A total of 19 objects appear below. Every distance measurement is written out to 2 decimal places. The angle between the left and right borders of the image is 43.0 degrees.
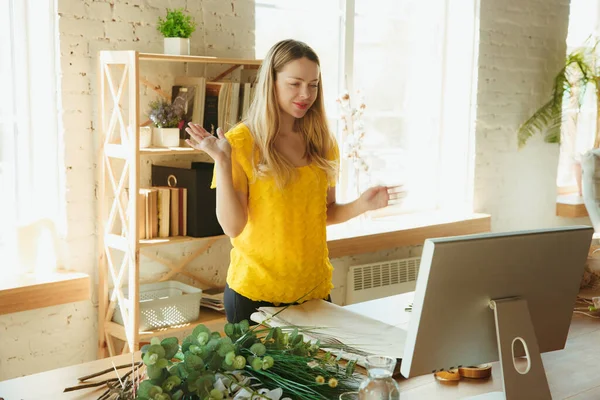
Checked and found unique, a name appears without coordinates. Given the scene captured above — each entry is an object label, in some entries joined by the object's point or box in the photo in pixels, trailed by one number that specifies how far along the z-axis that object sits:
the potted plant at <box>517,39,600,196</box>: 5.15
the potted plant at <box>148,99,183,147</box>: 3.25
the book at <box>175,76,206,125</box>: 3.30
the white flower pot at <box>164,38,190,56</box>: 3.27
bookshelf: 3.05
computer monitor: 1.54
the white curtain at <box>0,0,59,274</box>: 3.18
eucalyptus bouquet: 1.44
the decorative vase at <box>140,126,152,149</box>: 3.21
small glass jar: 1.45
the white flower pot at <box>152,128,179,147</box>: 3.24
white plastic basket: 3.19
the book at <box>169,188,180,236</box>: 3.30
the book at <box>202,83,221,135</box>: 3.33
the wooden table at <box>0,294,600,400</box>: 1.70
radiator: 4.30
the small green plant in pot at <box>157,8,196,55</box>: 3.27
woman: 2.31
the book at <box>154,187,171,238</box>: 3.27
